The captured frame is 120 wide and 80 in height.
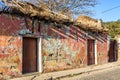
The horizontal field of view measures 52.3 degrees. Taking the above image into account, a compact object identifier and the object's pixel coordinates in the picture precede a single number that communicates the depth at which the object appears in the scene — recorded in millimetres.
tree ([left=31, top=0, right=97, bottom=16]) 14422
